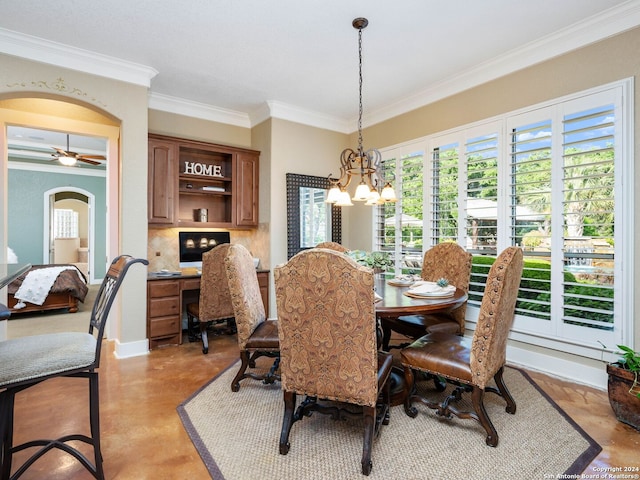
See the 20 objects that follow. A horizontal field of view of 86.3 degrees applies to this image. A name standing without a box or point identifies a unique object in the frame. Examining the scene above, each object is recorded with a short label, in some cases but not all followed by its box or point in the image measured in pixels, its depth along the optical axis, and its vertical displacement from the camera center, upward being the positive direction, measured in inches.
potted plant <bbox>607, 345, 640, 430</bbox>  84.5 -37.8
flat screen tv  169.5 -2.3
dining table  80.7 -15.7
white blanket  199.2 -27.3
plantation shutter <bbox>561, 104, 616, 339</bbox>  105.0 +6.5
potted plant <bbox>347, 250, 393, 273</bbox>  111.5 -6.4
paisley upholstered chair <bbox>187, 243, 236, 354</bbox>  141.6 -22.1
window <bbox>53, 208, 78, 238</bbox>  365.7 +19.5
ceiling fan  213.3 +54.4
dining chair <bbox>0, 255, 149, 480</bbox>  56.8 -21.5
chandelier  105.7 +16.6
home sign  170.9 +36.6
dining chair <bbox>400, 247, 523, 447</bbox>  74.7 -27.7
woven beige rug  69.4 -46.7
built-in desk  143.6 -27.7
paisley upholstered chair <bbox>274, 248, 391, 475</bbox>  65.6 -18.6
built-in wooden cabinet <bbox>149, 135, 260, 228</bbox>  155.3 +28.8
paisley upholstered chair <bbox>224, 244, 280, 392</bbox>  98.0 -23.2
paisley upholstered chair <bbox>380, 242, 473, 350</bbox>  115.4 -15.8
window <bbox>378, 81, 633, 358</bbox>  103.5 +11.2
